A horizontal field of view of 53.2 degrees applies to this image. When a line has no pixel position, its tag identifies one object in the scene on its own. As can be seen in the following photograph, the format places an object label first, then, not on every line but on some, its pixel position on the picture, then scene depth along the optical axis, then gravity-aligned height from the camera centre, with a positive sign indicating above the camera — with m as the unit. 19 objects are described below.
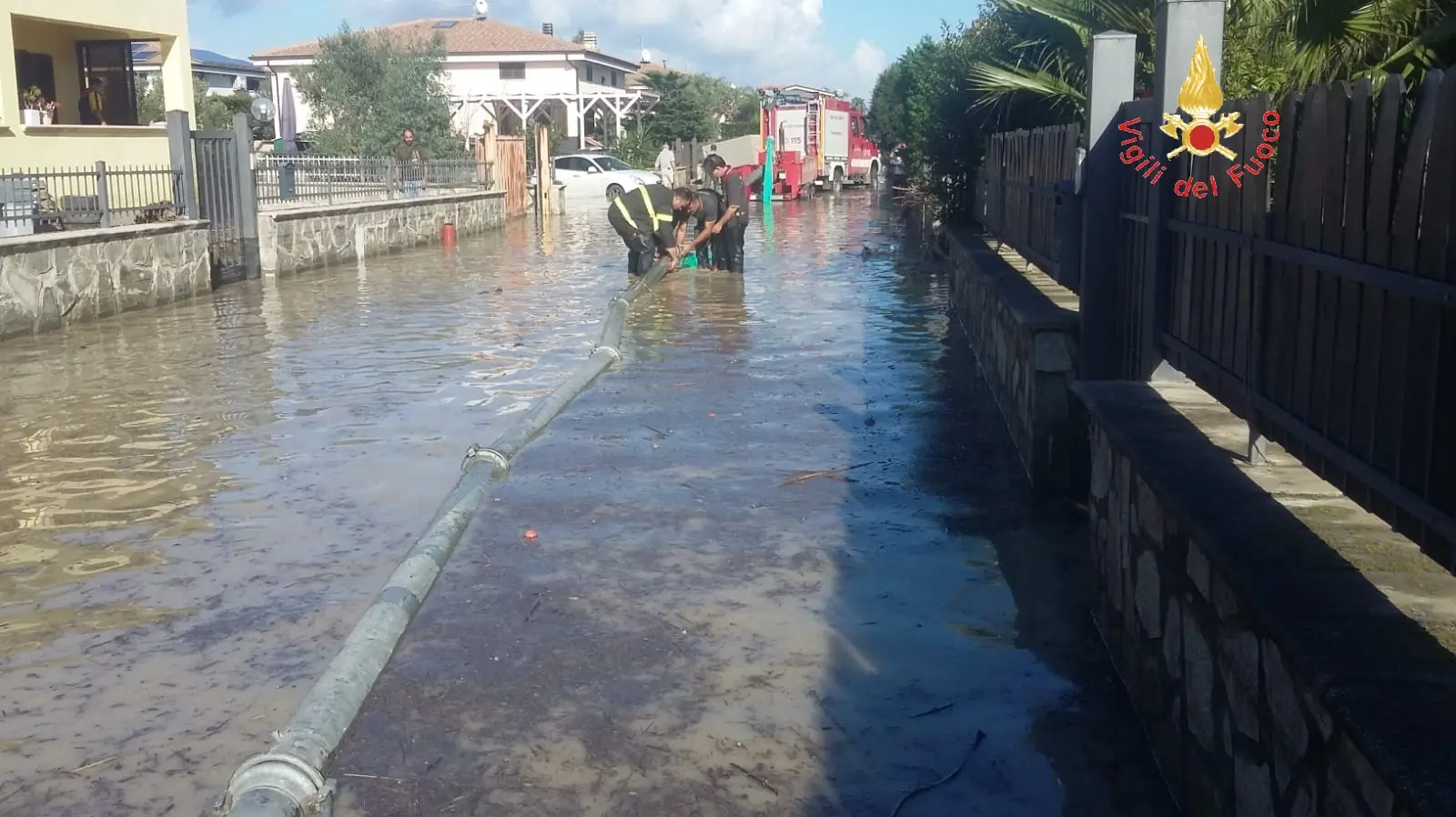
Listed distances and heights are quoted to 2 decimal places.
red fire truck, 42.09 +0.54
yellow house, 21.25 +1.57
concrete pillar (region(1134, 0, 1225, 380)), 5.82 +0.26
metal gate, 18.81 -0.45
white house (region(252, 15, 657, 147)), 61.28 +4.18
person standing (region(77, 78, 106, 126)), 24.83 +1.07
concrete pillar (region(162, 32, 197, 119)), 25.42 +1.54
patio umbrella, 35.00 +1.14
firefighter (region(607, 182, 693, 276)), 17.45 -0.67
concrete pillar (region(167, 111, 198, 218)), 17.97 +0.05
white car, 41.09 -0.43
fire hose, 4.02 -1.67
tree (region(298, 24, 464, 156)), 39.19 +2.01
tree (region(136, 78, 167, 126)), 41.40 +1.87
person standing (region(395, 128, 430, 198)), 26.81 -0.21
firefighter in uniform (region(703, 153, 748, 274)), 17.95 -0.70
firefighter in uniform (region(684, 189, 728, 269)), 17.98 -0.77
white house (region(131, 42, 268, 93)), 68.31 +4.46
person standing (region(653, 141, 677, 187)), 42.03 -0.15
